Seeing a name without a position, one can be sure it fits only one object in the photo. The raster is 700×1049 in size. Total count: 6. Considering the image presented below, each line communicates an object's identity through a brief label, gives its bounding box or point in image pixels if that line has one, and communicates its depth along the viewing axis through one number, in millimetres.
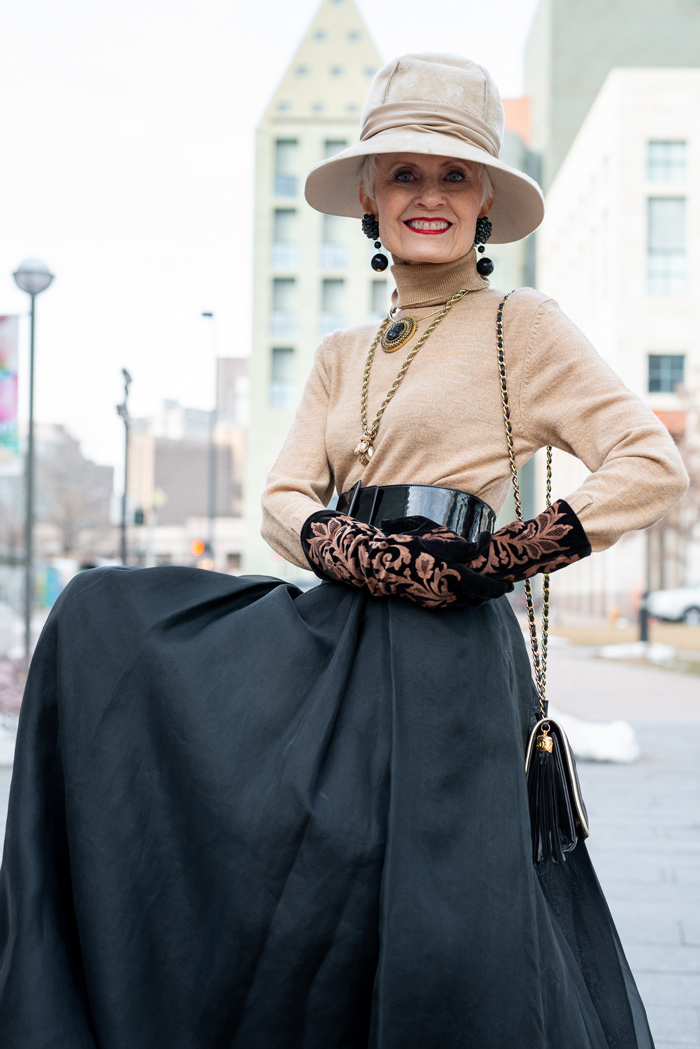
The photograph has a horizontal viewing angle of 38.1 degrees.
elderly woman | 1560
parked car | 25984
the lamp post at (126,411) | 16125
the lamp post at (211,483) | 31422
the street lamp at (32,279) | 10773
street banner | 11062
